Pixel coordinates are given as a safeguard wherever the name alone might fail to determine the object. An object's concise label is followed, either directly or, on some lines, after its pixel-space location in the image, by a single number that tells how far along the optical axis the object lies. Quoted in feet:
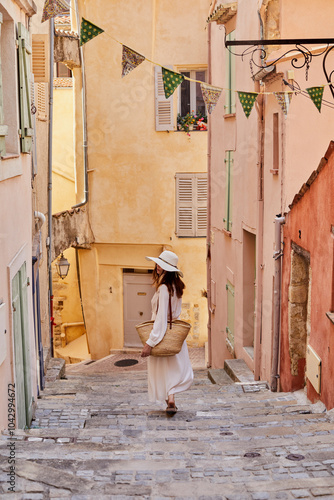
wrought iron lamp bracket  22.26
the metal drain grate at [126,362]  57.85
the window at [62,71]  69.33
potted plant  58.23
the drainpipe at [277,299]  30.91
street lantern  48.78
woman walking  23.07
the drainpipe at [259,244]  35.32
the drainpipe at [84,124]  58.59
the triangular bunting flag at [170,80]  23.52
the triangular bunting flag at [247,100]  26.07
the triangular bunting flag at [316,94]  24.04
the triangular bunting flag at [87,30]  21.12
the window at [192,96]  58.08
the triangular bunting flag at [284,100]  27.97
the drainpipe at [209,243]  52.60
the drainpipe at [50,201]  44.83
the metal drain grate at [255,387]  32.68
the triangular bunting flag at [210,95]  26.32
